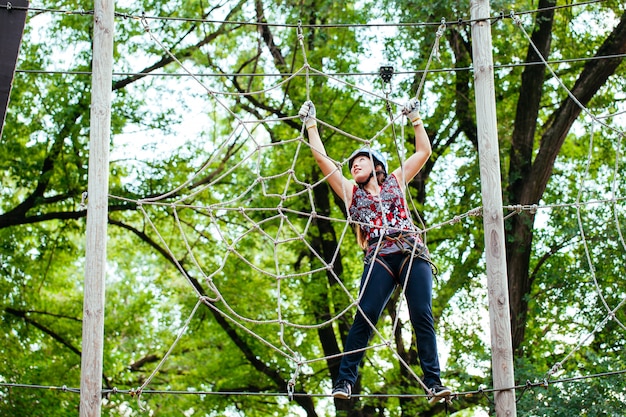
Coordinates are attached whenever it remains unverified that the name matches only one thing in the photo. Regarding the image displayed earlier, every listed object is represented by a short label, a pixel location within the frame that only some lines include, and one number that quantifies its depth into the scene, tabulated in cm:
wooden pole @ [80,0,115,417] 909
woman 981
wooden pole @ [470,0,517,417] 948
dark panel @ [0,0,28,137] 990
